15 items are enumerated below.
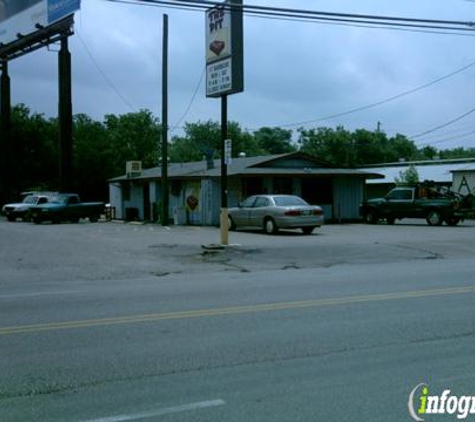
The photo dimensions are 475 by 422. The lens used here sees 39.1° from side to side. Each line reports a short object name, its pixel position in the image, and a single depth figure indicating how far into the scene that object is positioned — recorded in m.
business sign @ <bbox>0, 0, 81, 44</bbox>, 41.12
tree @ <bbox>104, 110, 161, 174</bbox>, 82.12
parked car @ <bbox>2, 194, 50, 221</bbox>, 38.56
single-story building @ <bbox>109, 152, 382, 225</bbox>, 32.44
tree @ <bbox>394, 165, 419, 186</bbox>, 45.94
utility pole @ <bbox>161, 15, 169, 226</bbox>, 31.84
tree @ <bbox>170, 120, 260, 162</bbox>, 94.38
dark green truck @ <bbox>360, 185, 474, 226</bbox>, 30.17
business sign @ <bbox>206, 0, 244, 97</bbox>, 18.83
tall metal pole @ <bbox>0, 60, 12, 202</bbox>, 49.75
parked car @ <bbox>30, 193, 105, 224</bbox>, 36.03
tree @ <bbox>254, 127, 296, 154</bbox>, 108.00
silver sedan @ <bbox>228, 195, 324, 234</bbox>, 24.97
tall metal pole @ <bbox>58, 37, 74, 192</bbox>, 42.00
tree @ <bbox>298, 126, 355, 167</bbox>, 91.38
